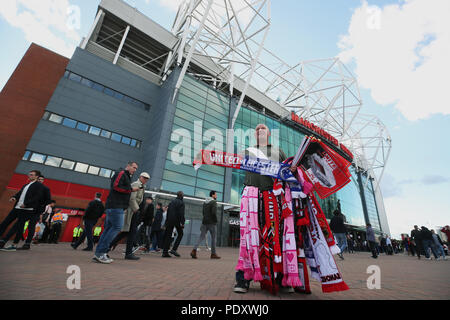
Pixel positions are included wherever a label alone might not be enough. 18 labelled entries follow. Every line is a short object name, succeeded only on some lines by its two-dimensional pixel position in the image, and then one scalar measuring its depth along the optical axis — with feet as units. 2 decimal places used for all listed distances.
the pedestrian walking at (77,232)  38.56
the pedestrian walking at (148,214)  21.24
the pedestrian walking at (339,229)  27.20
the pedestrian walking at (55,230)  31.09
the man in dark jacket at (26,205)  15.48
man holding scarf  6.91
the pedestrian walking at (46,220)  28.78
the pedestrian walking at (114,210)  12.75
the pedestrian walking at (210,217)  20.77
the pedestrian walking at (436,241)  30.33
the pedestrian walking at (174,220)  19.03
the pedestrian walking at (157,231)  22.91
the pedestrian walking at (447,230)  33.68
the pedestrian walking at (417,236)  32.30
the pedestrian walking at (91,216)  20.18
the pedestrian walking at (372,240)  32.85
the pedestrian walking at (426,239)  30.25
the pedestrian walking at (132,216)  15.74
